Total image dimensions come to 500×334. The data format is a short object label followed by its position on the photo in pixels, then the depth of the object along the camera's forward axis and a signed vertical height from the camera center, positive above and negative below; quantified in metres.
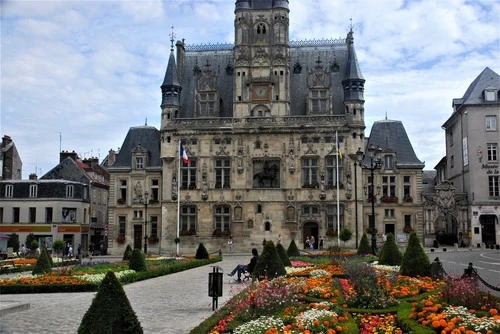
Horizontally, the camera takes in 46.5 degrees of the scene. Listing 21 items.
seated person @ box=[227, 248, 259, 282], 26.71 -2.19
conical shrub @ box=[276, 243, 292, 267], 31.62 -1.98
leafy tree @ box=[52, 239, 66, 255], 49.44 -2.20
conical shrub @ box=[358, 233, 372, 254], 40.82 -1.93
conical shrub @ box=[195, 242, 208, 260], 43.59 -2.49
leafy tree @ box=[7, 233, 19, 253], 56.65 -2.16
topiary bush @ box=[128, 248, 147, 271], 30.05 -2.13
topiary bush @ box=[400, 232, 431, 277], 22.70 -1.67
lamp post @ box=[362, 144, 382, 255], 37.23 +3.77
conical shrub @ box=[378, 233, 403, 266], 30.37 -1.81
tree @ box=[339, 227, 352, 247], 50.41 -1.25
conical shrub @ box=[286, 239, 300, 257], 43.66 -2.35
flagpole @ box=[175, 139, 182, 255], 59.02 +3.65
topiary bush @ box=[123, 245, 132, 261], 40.41 -2.44
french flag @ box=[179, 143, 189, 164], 55.22 +6.19
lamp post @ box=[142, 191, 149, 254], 57.53 +0.61
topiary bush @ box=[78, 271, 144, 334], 10.37 -1.71
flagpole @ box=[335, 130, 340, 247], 56.52 +0.99
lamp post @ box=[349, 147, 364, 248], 58.11 +6.32
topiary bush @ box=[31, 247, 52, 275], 28.59 -2.26
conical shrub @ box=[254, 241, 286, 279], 23.91 -1.86
